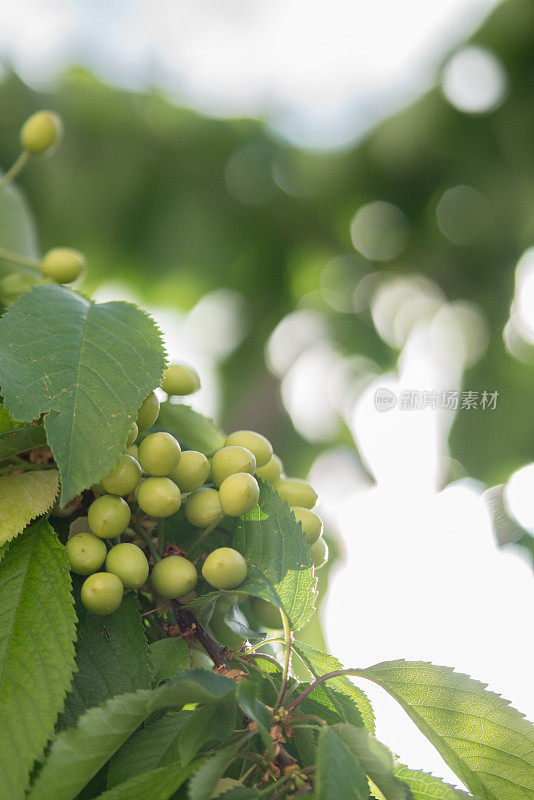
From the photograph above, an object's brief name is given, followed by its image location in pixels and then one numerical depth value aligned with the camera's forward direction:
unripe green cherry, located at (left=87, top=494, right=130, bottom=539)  1.20
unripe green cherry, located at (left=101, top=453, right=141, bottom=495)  1.20
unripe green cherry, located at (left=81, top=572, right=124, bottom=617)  1.19
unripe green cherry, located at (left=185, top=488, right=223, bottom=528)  1.22
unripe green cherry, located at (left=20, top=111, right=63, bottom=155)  1.38
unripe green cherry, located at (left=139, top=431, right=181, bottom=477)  1.21
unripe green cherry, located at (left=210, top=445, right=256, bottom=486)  1.22
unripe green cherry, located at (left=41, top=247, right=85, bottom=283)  1.31
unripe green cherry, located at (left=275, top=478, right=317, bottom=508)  1.25
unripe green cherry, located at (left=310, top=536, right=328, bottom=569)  1.25
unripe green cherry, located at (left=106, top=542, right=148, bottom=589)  1.20
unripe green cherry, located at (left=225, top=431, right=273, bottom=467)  1.24
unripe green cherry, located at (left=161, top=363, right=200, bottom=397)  1.25
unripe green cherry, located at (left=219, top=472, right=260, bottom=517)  1.21
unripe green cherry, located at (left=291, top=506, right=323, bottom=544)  1.23
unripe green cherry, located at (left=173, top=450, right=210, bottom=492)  1.22
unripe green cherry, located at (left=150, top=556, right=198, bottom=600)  1.20
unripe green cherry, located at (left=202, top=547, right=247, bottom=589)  1.20
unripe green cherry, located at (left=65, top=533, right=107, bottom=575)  1.20
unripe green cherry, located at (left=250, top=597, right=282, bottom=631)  1.24
